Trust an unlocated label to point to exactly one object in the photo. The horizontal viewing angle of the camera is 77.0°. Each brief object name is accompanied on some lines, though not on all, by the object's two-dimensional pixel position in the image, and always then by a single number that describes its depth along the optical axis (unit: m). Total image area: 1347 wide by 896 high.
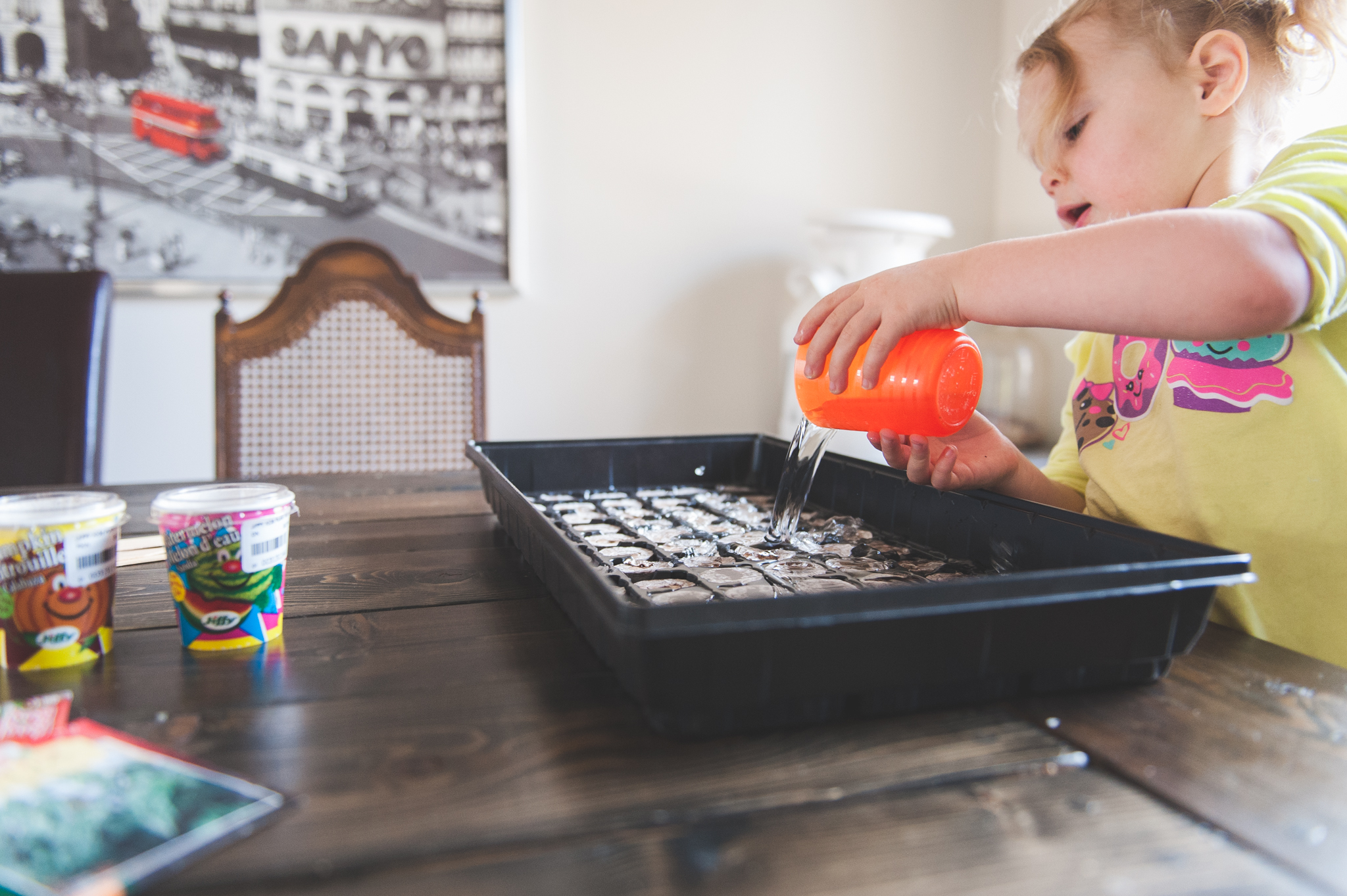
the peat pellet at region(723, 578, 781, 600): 0.58
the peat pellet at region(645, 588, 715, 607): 0.56
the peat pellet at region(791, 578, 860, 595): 0.59
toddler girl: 0.56
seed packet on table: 0.31
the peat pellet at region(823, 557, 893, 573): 0.65
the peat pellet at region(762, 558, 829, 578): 0.63
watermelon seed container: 0.52
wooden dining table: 0.32
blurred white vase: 2.20
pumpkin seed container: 0.48
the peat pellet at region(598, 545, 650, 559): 0.68
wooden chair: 1.54
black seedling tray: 0.39
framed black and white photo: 1.96
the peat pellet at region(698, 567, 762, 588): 0.61
